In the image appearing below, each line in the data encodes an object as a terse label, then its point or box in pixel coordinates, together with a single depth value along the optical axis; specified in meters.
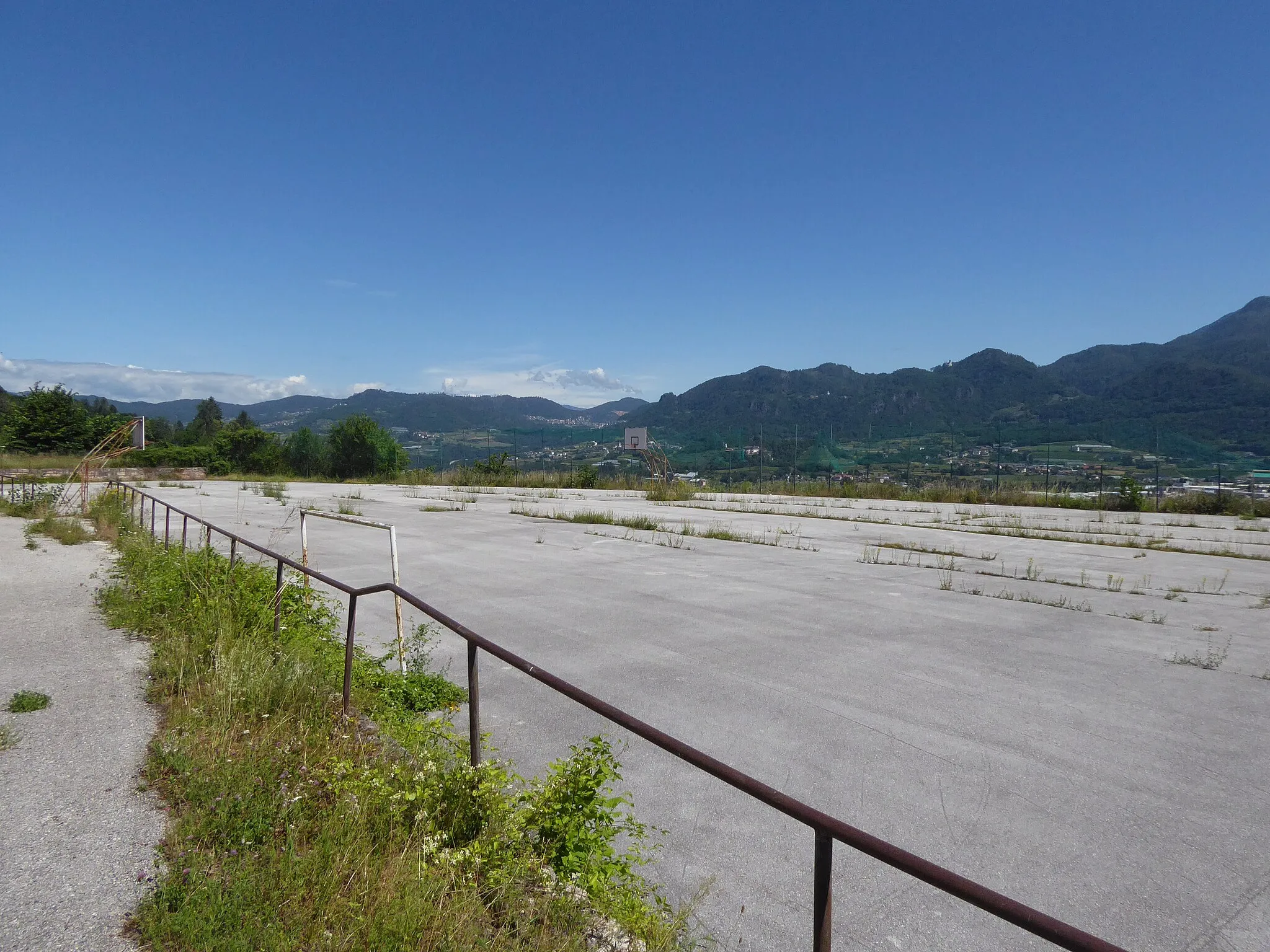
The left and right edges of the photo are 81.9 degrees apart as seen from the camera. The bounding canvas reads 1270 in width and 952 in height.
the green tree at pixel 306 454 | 48.12
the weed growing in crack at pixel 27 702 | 5.25
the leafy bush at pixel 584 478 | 37.00
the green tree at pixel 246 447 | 50.47
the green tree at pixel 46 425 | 49.28
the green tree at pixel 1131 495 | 24.86
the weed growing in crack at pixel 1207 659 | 6.79
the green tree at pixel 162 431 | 83.52
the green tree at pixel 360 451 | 47.69
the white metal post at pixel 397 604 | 5.98
